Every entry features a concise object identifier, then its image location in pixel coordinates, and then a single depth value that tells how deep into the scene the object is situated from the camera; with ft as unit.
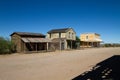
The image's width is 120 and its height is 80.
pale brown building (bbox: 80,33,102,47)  122.53
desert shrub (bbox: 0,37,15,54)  51.54
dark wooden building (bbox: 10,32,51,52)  61.80
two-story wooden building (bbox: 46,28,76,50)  82.08
